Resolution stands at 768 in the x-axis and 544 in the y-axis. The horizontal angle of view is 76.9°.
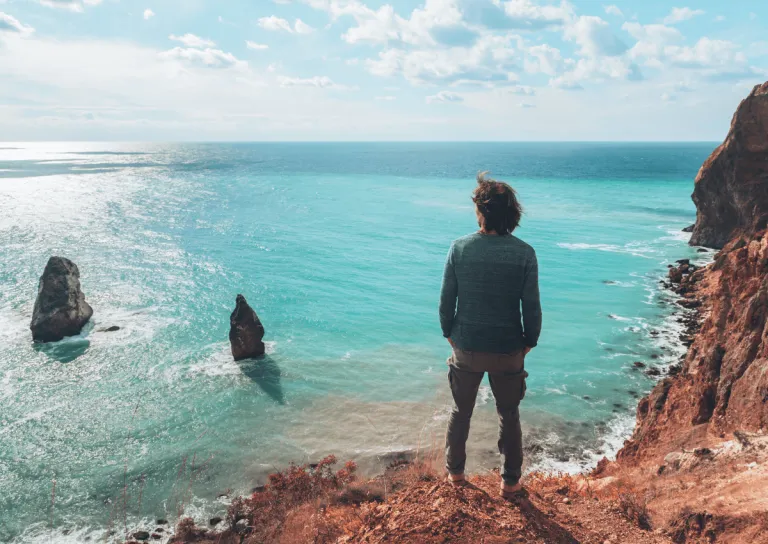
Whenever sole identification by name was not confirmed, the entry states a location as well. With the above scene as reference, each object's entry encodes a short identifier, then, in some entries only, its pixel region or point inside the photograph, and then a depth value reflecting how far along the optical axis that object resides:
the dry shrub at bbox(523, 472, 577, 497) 6.55
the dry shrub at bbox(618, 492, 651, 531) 5.52
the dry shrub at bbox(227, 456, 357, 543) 8.88
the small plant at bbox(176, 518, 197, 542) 12.38
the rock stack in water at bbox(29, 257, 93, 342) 26.34
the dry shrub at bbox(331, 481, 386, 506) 8.64
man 4.52
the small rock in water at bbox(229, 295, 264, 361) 23.88
